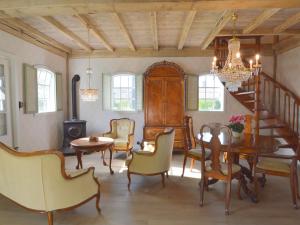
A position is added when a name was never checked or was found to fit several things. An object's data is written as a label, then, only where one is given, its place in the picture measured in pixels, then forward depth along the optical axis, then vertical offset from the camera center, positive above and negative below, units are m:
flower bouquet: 3.62 -0.43
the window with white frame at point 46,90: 5.57 +0.14
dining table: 3.07 -0.62
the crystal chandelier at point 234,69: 3.76 +0.40
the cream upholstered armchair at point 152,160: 3.72 -0.94
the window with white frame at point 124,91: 6.80 +0.14
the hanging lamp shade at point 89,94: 4.89 +0.04
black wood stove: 6.10 -0.84
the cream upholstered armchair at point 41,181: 2.39 -0.87
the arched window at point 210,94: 6.65 +0.06
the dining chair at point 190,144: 4.14 -0.85
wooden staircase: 5.10 -0.25
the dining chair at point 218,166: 3.01 -0.87
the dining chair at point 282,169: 3.18 -0.94
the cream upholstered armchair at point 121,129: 5.57 -0.74
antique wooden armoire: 6.13 -0.04
